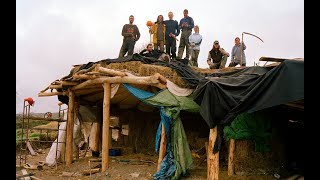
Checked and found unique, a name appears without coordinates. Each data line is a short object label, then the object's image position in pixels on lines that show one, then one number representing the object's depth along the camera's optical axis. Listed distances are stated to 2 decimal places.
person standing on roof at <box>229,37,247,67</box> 12.79
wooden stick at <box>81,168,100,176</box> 11.16
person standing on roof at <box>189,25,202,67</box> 13.24
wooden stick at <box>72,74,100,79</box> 11.25
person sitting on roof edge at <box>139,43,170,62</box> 12.29
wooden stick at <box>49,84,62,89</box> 13.58
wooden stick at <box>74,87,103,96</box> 12.98
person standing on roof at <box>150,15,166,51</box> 13.31
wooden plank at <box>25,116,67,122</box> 14.11
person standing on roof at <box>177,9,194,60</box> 13.33
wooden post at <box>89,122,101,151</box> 14.84
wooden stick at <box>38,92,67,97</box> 14.49
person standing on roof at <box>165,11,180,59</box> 13.32
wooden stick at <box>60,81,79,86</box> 12.91
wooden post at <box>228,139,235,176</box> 9.65
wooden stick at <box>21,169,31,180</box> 10.85
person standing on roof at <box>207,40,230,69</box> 12.72
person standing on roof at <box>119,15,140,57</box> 13.04
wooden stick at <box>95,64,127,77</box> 10.43
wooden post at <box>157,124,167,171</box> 9.88
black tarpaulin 6.26
